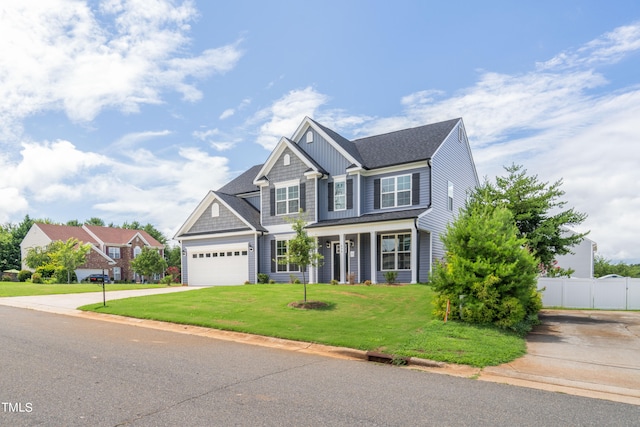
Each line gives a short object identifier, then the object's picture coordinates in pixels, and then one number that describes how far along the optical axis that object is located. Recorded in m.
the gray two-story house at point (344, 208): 20.72
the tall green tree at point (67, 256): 37.06
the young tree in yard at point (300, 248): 13.23
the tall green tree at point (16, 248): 53.91
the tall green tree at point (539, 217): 18.44
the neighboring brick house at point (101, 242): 48.50
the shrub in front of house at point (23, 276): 39.62
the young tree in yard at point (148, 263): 30.91
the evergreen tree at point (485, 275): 10.56
